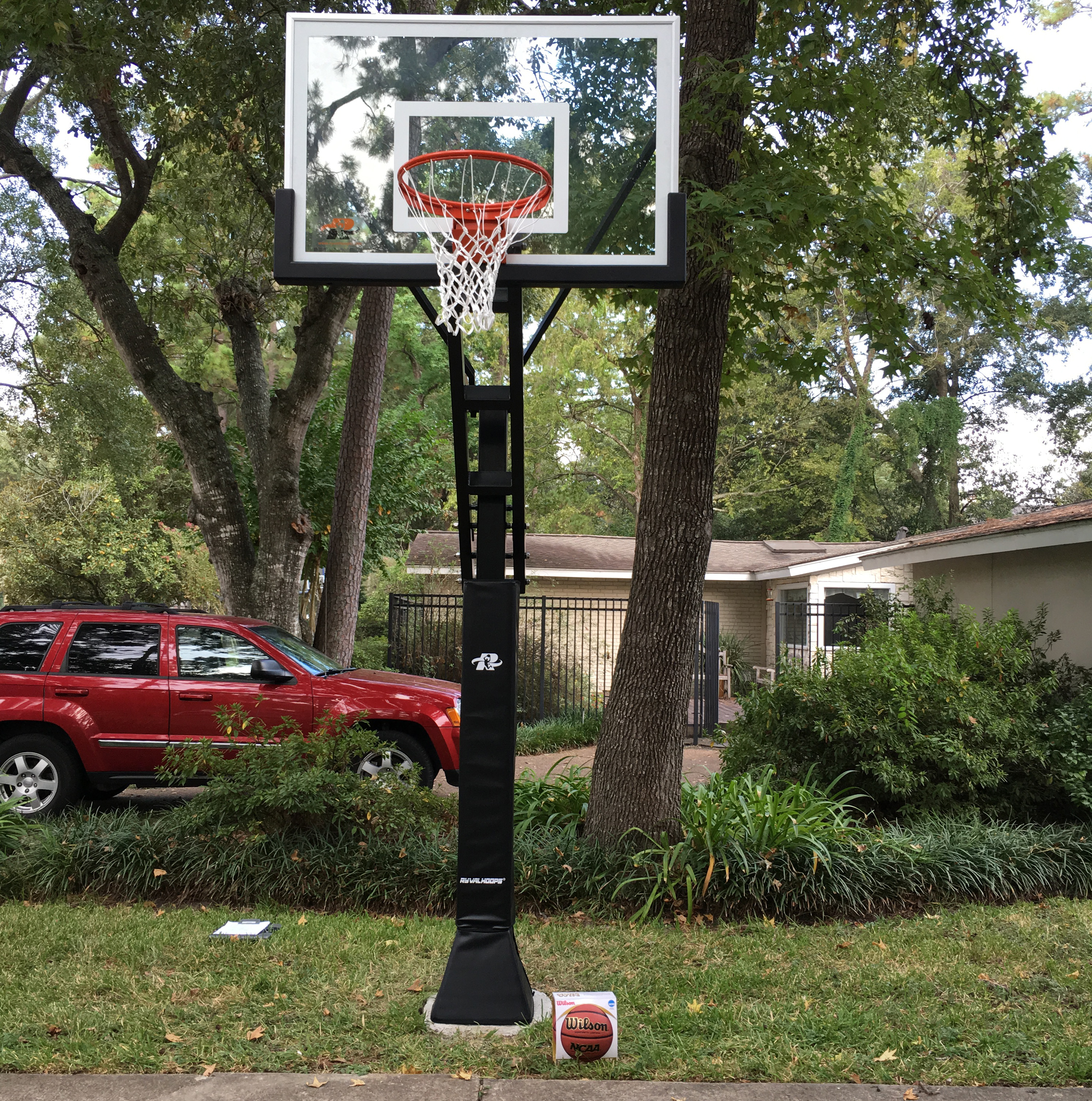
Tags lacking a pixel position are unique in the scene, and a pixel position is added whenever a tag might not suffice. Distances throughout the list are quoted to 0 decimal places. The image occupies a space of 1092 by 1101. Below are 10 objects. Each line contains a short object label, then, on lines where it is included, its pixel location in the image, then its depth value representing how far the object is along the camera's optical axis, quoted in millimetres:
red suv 7980
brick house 19391
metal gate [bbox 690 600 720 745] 13859
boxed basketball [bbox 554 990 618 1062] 3908
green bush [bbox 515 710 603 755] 12281
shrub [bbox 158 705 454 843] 6293
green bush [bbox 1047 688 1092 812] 7152
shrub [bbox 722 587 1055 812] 7270
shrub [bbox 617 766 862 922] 5930
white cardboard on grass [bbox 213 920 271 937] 5328
